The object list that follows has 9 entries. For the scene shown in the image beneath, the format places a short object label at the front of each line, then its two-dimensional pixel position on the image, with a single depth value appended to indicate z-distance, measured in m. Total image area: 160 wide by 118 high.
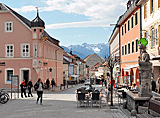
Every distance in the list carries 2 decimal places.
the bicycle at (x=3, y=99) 16.64
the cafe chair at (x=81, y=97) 14.80
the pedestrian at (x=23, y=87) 20.82
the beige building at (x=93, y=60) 152.75
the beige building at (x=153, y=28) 18.94
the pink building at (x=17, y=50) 31.38
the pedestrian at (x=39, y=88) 15.75
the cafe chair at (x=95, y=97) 14.77
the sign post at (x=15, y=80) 20.72
